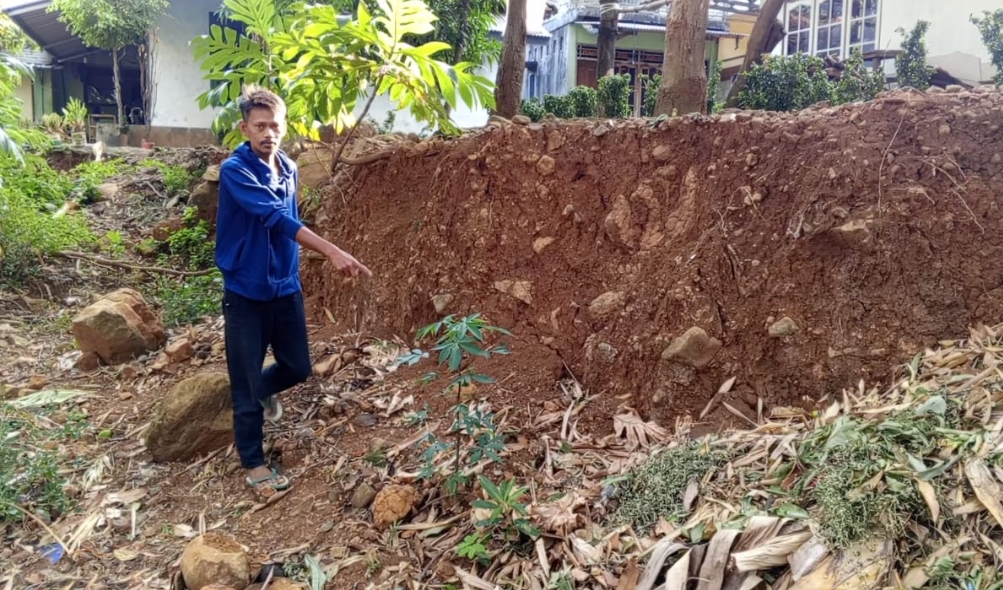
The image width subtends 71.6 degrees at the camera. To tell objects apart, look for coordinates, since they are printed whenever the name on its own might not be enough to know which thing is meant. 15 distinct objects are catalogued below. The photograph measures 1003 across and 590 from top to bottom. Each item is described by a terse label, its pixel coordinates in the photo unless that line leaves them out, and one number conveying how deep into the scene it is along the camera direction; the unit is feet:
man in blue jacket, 10.11
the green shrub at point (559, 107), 27.43
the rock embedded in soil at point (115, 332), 15.76
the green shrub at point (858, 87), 20.08
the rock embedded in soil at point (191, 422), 12.05
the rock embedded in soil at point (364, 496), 10.32
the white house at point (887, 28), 31.27
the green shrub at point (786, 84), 22.20
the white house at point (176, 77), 41.16
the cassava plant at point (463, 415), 9.20
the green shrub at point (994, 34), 20.84
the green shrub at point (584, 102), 27.02
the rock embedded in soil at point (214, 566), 8.87
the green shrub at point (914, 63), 21.31
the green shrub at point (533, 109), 31.22
